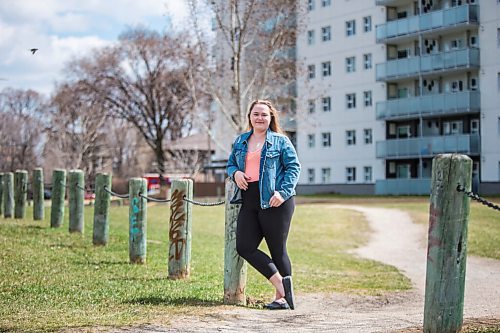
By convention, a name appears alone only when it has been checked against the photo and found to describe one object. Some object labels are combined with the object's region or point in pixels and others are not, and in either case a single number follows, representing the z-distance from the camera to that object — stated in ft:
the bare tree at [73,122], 222.28
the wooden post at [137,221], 46.29
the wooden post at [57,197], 67.05
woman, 30.71
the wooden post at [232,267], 32.83
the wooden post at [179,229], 38.96
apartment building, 173.68
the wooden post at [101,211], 54.24
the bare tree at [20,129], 234.79
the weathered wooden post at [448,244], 22.89
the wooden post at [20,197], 78.89
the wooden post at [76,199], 61.46
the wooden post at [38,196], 74.64
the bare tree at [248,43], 139.33
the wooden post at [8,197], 79.61
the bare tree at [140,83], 231.71
